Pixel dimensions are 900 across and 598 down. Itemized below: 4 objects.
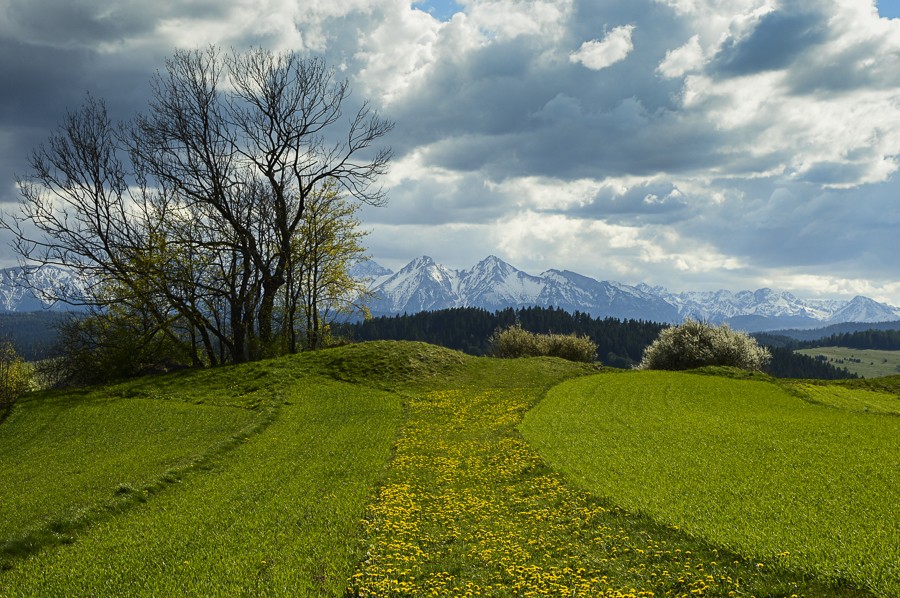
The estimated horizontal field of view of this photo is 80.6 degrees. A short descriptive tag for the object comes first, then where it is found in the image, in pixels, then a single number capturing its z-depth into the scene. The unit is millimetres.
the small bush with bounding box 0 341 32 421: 41688
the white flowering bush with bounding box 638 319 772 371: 59656
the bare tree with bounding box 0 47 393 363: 42031
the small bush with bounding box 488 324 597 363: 65125
